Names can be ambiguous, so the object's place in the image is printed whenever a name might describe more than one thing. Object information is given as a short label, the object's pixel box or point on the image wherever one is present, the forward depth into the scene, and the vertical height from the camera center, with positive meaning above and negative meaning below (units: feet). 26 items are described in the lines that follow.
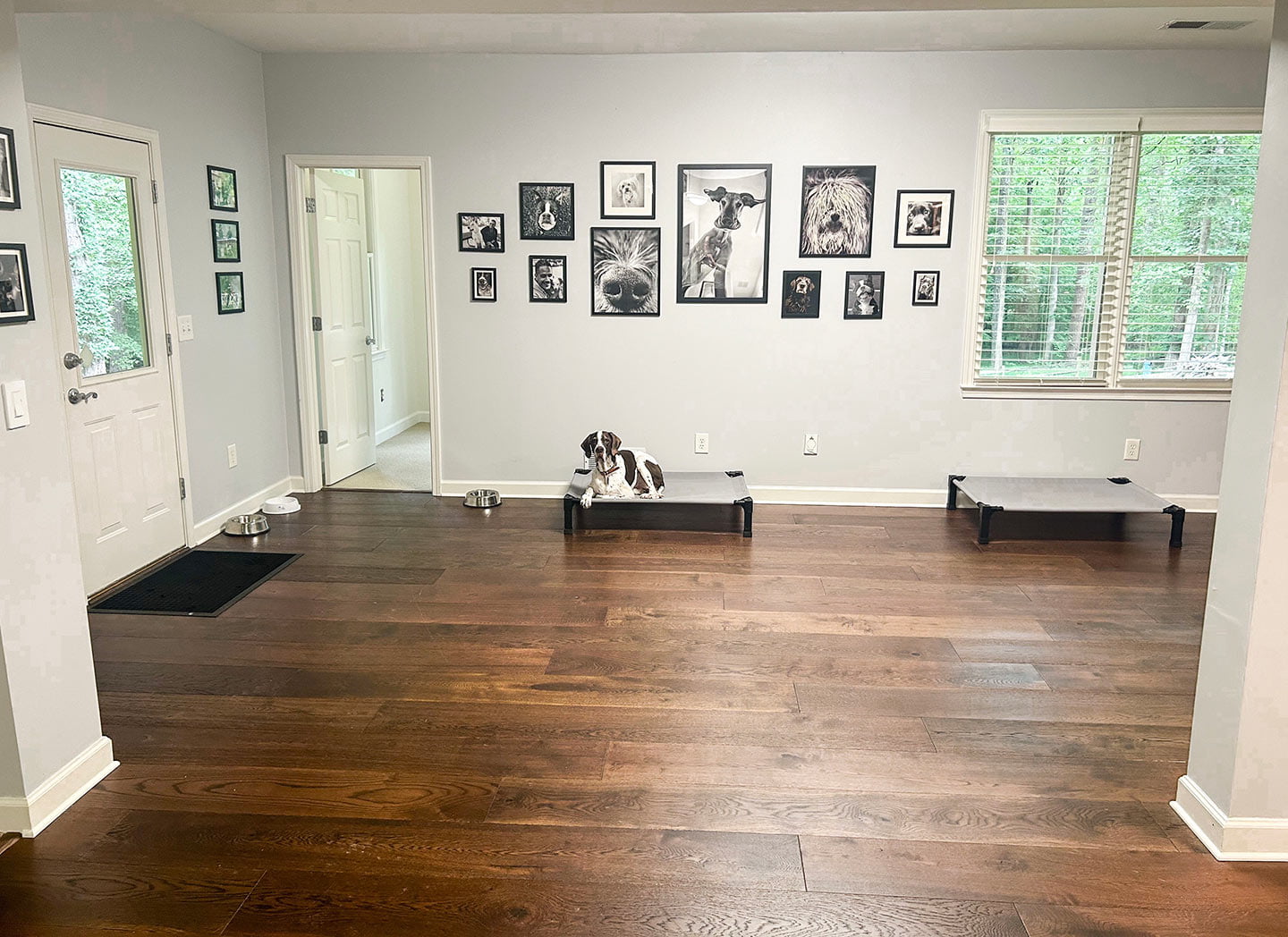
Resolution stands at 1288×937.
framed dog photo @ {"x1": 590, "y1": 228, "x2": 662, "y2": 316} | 19.02 +0.45
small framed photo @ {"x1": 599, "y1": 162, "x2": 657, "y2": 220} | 18.72 +2.00
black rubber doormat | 13.64 -4.40
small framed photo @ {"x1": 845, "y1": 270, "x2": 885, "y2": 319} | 18.83 +0.03
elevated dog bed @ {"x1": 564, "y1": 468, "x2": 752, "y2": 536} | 17.57 -3.67
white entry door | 13.23 -0.83
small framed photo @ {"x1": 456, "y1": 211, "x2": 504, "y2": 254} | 19.08 +1.20
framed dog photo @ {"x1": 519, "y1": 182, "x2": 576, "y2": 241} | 18.89 +1.58
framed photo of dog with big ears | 18.67 +1.17
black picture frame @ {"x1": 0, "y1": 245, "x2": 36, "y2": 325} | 7.75 +0.02
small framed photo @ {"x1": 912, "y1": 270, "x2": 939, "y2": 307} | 18.76 +0.15
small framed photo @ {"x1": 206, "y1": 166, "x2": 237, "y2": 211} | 17.01 +1.83
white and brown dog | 17.79 -3.28
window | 18.16 +0.85
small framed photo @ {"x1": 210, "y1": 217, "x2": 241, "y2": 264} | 17.20 +0.90
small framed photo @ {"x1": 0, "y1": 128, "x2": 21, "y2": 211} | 7.72 +0.92
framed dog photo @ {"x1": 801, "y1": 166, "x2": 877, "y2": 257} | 18.52 +1.62
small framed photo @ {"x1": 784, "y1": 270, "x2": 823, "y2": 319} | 18.90 +0.04
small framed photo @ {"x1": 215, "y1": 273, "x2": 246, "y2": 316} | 17.42 -0.04
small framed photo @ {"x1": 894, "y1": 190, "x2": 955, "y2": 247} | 18.47 +1.49
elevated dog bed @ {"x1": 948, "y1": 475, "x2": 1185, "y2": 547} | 16.98 -3.61
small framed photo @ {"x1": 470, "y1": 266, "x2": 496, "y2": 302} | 19.30 +0.17
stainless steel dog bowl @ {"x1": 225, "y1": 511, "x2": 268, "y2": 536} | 17.19 -4.16
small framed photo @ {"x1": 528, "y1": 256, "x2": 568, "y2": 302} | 19.17 +0.27
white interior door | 20.40 -0.79
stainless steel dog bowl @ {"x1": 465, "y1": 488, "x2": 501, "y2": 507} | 19.35 -4.10
